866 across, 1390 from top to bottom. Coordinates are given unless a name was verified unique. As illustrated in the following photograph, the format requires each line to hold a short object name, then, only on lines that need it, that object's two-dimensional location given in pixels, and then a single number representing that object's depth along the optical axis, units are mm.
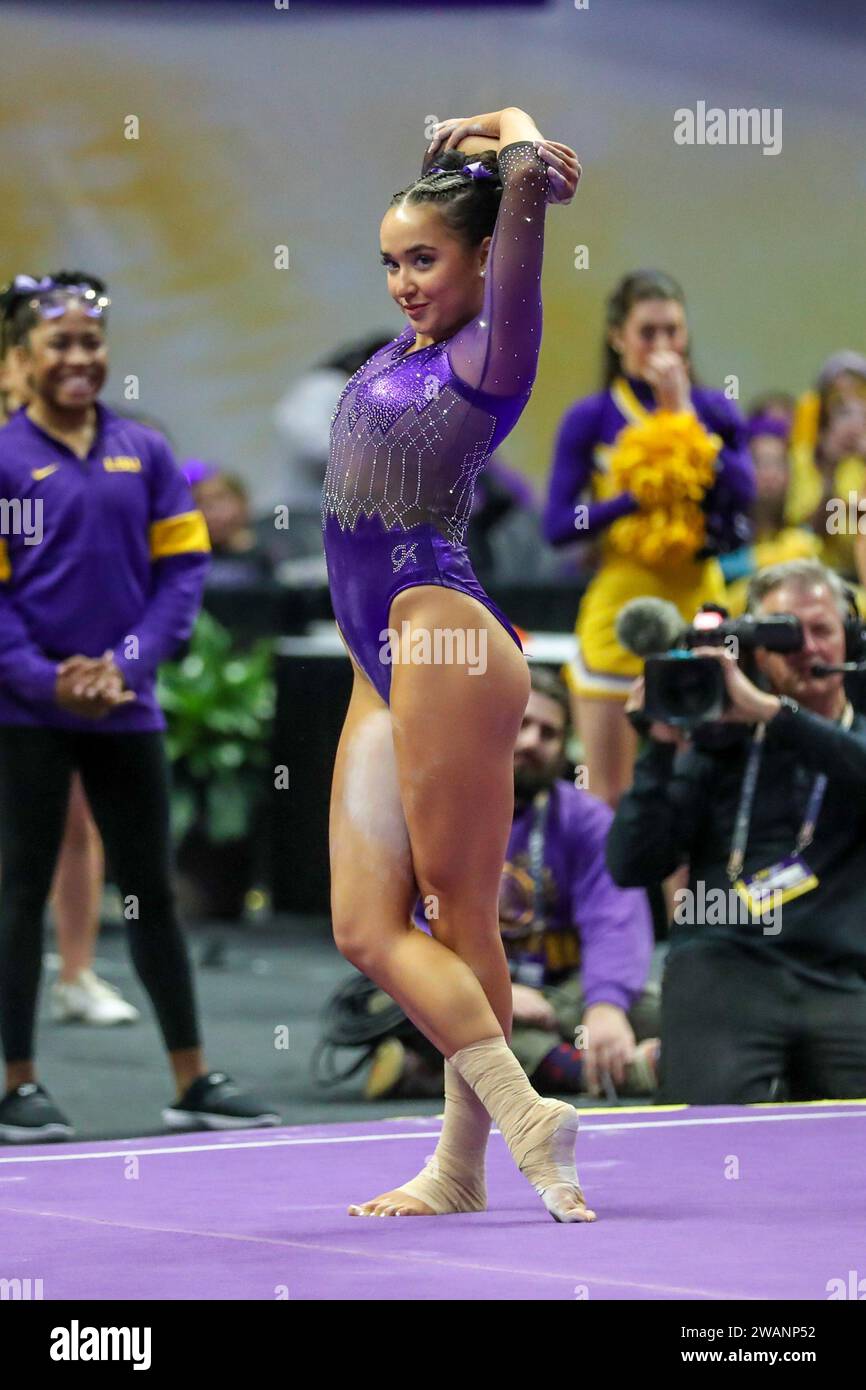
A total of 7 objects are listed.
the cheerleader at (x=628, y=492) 11500
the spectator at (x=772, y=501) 14797
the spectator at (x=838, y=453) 12780
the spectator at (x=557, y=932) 9695
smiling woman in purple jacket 9023
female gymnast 5820
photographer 8273
